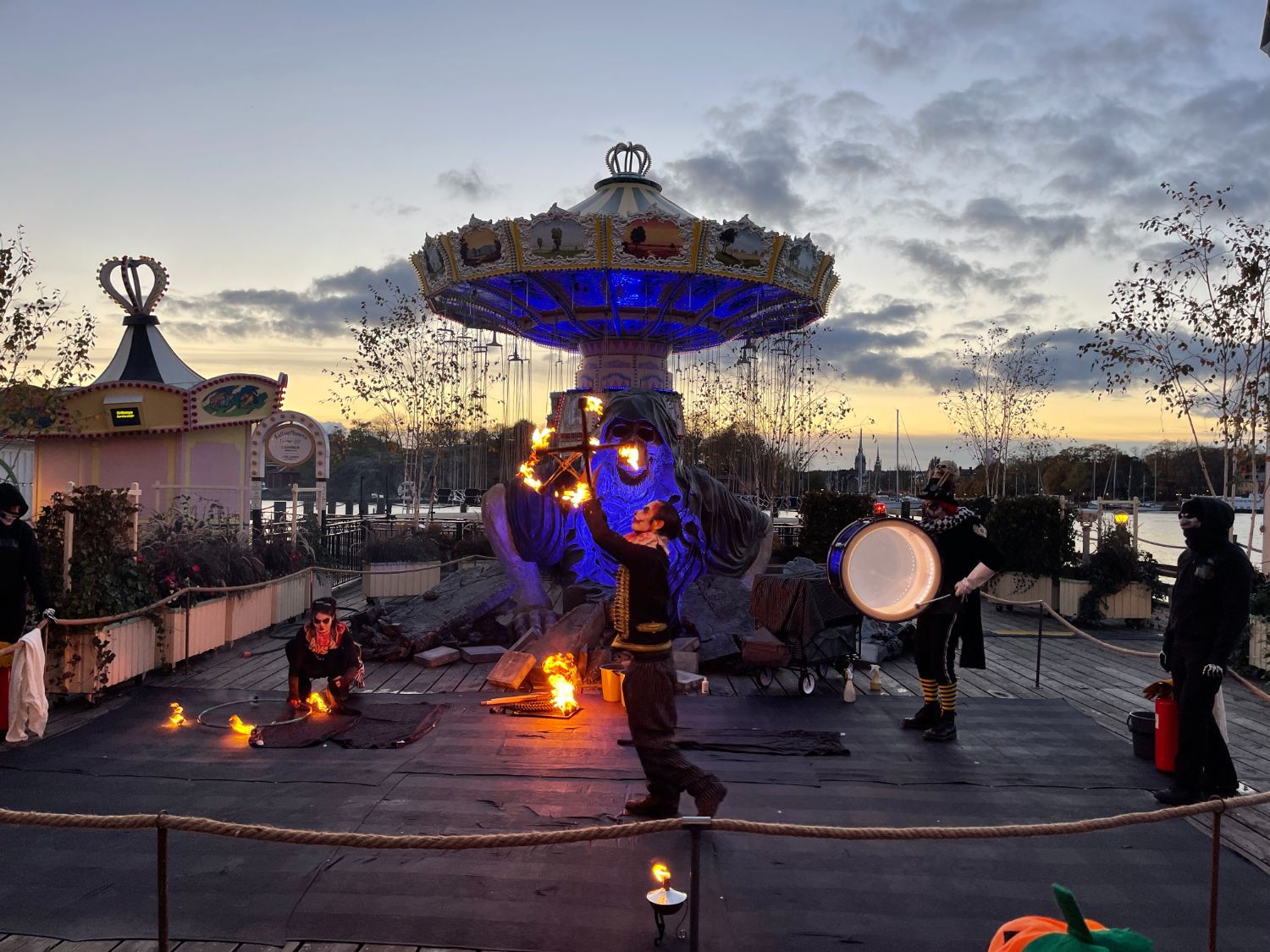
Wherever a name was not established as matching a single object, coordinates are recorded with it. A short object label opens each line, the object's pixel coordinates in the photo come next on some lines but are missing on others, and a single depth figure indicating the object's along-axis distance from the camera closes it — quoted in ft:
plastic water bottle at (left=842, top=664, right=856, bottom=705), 26.63
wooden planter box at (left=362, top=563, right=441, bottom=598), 49.01
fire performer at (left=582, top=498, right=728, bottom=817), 16.01
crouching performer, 25.26
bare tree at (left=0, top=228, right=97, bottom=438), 42.65
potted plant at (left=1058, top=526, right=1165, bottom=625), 43.70
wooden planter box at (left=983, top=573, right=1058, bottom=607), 46.09
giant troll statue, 35.73
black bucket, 20.83
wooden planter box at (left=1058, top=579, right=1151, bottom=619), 43.78
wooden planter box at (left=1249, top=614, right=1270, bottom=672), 31.45
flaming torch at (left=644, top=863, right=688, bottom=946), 11.93
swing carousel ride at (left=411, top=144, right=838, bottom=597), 36.68
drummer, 22.90
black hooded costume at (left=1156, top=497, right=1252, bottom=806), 17.85
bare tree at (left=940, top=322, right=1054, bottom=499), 90.07
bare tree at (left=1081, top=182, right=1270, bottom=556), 41.09
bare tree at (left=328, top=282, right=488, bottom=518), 76.84
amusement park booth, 59.47
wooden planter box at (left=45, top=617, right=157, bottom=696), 24.75
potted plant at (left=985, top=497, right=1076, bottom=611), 45.85
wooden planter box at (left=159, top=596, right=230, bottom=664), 29.58
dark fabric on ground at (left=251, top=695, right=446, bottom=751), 21.61
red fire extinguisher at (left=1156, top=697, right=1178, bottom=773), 19.77
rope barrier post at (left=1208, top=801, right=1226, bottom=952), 10.99
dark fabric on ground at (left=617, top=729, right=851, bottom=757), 21.29
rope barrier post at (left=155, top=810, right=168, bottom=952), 10.58
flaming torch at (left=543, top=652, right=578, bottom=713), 24.73
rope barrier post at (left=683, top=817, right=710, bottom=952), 10.64
